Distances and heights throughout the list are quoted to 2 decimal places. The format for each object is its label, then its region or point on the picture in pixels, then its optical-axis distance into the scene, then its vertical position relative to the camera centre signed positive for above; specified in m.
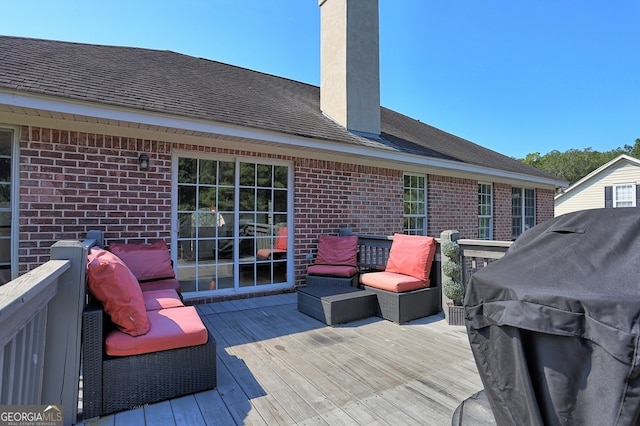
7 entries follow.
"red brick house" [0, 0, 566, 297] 3.70 +0.87
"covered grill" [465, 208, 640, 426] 0.90 -0.33
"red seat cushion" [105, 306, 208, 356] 2.17 -0.81
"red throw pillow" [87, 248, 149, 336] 2.15 -0.50
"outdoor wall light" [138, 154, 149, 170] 4.28 +0.73
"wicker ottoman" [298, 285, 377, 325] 3.86 -1.04
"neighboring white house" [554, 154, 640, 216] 16.91 +1.78
